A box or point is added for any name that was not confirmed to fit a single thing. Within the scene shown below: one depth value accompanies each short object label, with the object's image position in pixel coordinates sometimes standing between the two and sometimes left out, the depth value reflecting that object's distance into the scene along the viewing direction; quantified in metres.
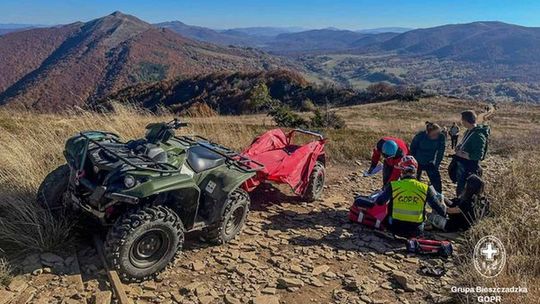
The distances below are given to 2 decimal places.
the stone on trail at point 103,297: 3.99
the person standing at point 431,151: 7.23
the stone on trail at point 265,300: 4.30
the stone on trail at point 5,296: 3.84
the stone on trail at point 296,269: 4.96
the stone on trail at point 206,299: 4.24
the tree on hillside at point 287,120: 19.05
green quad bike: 4.19
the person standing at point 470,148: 6.90
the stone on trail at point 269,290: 4.50
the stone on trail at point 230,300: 4.27
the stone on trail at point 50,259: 4.51
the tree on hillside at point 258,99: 38.05
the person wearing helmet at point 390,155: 6.82
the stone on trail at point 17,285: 4.05
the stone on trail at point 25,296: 3.90
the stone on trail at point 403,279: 4.75
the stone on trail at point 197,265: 4.79
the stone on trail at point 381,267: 5.18
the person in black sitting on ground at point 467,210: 6.16
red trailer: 6.58
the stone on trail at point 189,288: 4.38
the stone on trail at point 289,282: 4.67
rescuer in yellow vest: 5.70
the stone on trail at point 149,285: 4.34
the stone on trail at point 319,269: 4.99
